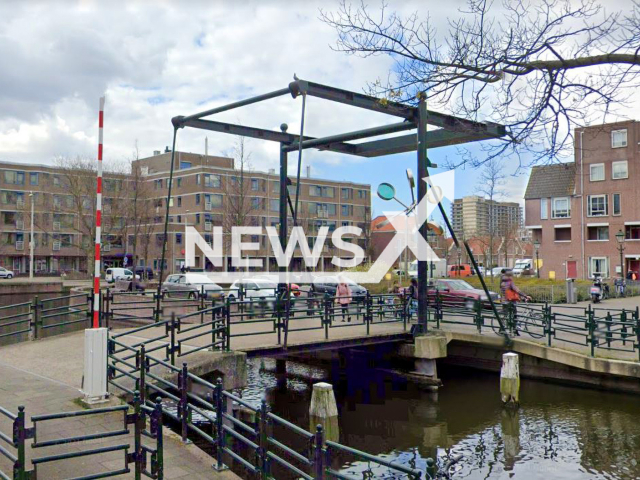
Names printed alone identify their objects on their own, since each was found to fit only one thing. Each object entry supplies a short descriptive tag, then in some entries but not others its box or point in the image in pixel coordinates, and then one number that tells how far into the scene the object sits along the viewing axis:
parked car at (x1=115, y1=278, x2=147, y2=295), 34.38
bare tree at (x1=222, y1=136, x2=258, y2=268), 31.22
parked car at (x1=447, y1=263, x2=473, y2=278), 60.36
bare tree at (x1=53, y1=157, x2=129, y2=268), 39.47
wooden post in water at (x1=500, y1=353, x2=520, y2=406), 13.16
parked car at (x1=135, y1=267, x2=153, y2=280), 60.90
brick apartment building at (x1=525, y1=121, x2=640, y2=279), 47.75
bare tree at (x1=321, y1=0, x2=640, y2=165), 8.38
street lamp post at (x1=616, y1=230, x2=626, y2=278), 33.66
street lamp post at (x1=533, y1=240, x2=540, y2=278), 44.99
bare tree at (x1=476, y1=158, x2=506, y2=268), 32.25
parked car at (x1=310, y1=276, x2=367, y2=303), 31.64
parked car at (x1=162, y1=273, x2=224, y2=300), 26.59
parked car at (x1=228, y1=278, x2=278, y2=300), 25.34
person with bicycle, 16.85
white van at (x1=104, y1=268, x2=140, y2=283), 45.79
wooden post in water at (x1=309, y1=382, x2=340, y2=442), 10.91
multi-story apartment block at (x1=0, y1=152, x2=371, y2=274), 63.12
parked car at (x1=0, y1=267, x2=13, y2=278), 54.28
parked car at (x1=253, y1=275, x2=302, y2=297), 22.01
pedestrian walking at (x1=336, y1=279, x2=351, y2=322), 19.62
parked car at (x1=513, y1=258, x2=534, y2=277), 65.72
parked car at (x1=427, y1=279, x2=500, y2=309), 23.99
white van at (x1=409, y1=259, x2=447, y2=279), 56.03
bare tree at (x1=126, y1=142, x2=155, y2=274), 39.98
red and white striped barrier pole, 8.12
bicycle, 15.32
